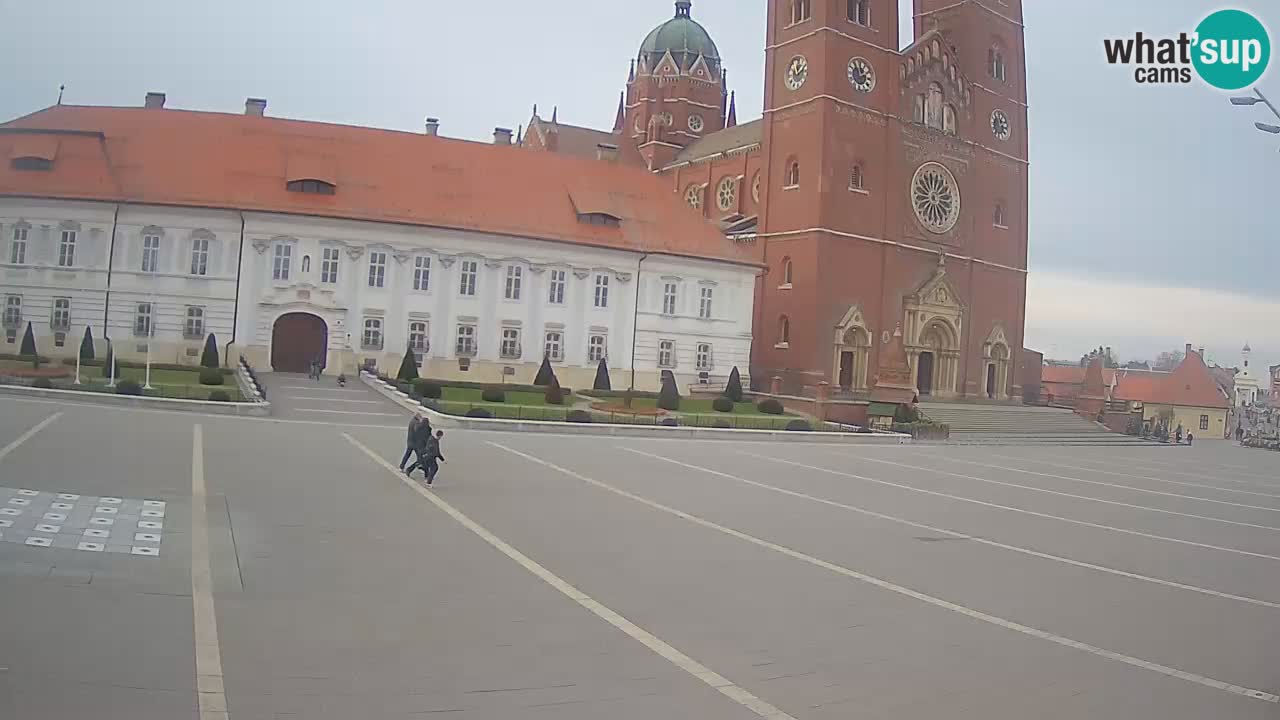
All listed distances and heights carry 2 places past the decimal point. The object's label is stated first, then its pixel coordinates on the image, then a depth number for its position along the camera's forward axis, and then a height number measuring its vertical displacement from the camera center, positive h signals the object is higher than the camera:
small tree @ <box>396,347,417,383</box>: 40.56 +0.44
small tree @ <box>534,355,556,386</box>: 42.59 +0.54
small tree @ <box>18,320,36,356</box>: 38.12 +0.51
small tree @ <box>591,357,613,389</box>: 44.56 +0.58
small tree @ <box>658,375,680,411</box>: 40.41 -0.04
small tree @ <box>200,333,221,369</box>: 38.81 +0.53
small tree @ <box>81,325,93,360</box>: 38.80 +0.49
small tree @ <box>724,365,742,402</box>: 46.62 +0.46
